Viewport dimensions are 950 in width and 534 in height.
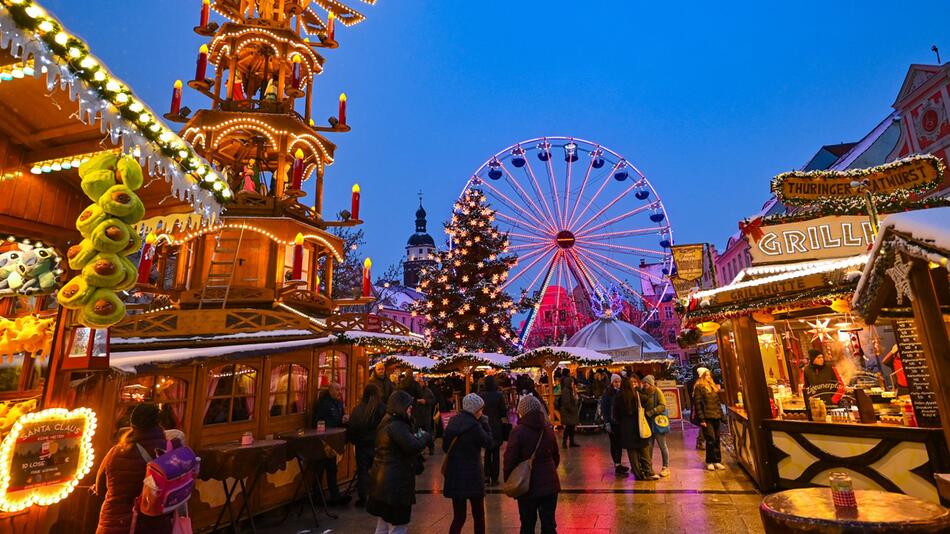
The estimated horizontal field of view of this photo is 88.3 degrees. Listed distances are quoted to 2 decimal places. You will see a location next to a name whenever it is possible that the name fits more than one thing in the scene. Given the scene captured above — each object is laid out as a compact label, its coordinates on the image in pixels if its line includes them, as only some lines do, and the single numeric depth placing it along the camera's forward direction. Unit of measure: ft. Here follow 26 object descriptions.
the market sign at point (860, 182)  22.67
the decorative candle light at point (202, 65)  35.47
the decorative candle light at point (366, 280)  28.71
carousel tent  75.31
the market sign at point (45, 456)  11.55
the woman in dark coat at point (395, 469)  14.52
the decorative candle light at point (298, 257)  27.62
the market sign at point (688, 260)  31.17
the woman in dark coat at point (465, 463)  15.52
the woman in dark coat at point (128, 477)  11.86
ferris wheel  85.71
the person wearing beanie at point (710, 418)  29.50
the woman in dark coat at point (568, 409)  41.78
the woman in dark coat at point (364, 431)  23.45
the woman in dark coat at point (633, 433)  27.27
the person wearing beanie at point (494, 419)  24.99
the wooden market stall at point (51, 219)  11.44
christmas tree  77.05
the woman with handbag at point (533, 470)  15.08
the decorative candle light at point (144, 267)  24.54
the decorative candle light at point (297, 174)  35.58
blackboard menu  19.23
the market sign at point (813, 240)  24.52
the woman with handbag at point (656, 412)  27.63
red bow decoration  26.71
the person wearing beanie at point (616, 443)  29.22
